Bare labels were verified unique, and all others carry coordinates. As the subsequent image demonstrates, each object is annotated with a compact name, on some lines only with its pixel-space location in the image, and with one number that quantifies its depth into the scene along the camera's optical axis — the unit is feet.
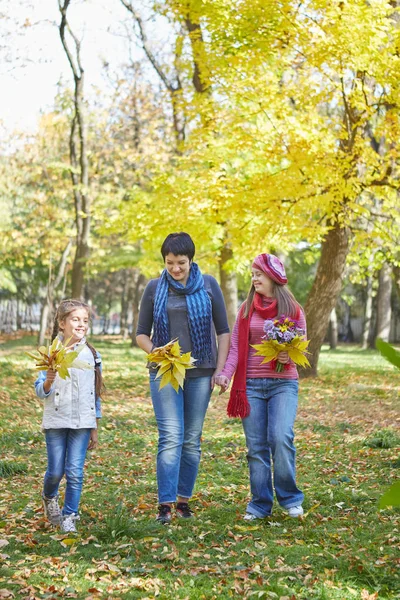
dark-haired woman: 17.69
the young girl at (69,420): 17.08
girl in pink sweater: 18.11
